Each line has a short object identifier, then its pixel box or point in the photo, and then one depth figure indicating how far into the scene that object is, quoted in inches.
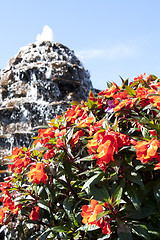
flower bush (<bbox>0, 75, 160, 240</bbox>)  46.2
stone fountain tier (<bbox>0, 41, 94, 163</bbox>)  243.1
